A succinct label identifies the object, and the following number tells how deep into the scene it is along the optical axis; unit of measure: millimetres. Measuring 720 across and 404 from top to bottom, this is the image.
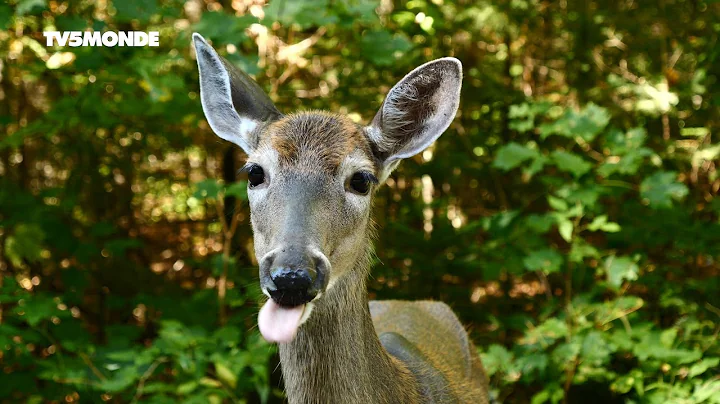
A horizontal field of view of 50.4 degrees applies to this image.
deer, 2660
